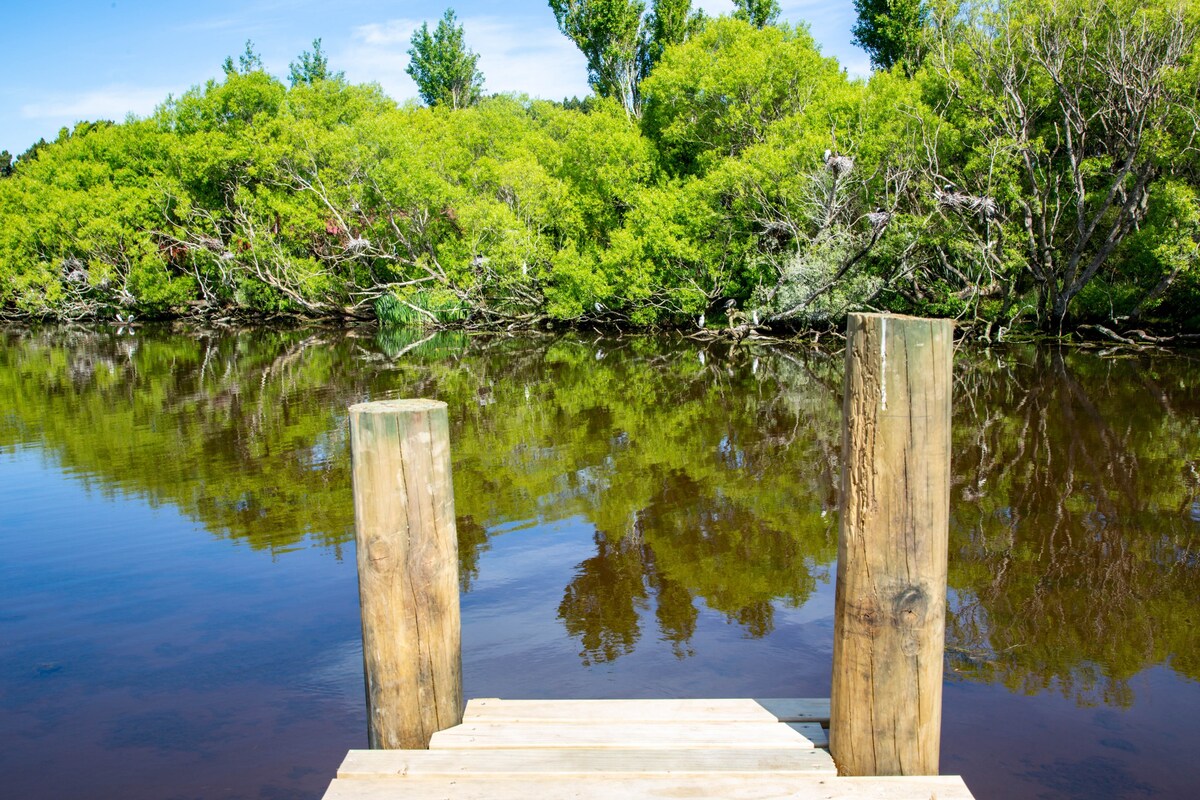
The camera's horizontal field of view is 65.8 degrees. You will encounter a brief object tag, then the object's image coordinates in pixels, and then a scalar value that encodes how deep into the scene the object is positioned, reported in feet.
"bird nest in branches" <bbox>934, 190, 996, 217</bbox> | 73.92
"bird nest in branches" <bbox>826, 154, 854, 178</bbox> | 79.66
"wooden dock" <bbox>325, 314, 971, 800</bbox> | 11.21
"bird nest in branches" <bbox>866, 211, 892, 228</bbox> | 76.84
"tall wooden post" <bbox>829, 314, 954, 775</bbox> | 11.07
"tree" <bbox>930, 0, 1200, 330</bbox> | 66.85
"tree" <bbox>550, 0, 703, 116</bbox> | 140.97
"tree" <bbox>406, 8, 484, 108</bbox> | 203.00
